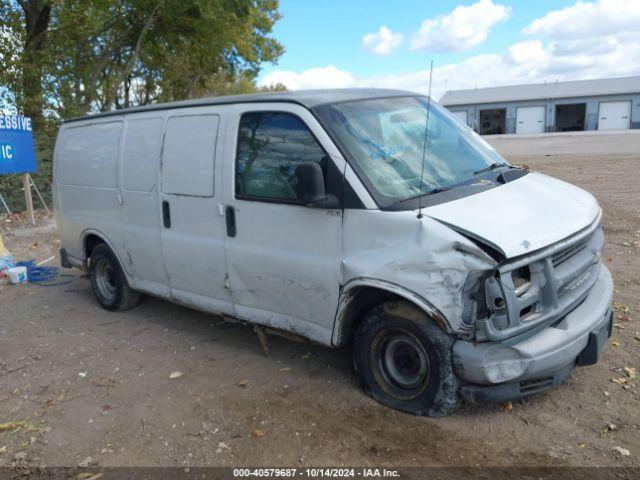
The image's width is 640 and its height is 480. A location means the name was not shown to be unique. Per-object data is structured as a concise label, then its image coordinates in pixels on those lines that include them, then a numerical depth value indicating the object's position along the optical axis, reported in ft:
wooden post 40.37
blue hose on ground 25.85
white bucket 25.66
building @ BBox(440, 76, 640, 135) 160.35
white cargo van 10.91
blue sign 37.40
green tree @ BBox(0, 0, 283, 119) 51.88
